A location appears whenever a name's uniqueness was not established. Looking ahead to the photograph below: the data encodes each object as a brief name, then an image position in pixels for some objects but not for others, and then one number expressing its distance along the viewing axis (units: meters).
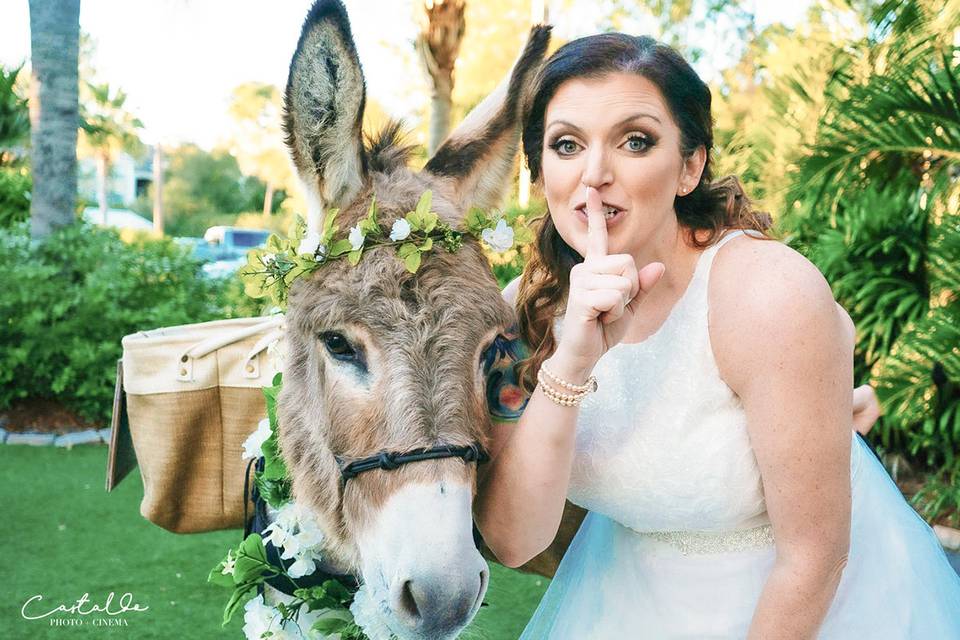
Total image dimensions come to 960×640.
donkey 1.63
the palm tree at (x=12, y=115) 14.28
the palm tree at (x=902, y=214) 5.46
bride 1.76
